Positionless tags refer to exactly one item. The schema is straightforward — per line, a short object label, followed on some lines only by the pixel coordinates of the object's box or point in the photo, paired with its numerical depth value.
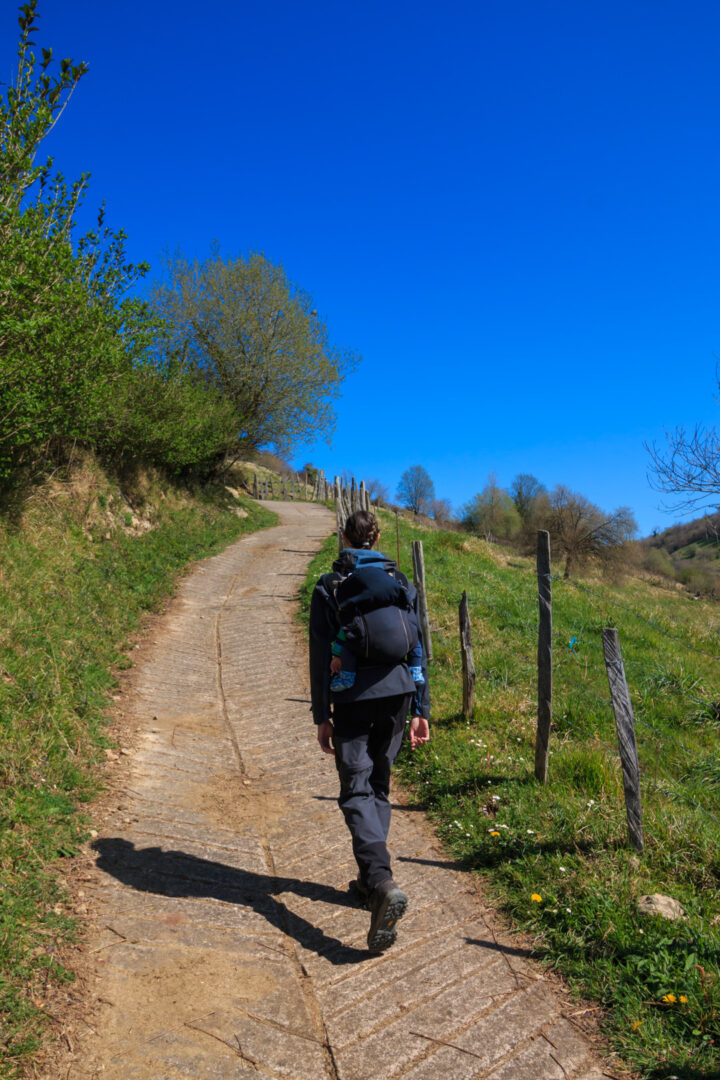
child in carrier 3.56
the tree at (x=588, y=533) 28.61
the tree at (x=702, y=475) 14.38
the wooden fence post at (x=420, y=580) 7.47
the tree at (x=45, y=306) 7.41
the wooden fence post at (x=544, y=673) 5.24
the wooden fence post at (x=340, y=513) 16.35
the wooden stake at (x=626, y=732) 4.18
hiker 3.54
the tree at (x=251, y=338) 24.19
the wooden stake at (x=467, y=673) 6.61
